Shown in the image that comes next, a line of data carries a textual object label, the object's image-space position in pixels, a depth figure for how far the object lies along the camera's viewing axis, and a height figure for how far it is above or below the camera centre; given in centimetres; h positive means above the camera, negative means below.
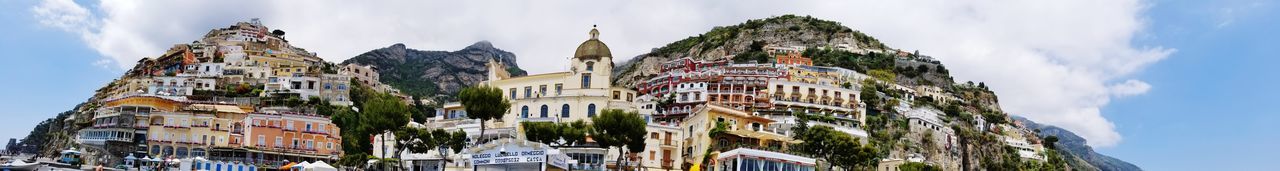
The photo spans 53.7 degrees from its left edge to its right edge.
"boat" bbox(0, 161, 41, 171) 5223 -90
